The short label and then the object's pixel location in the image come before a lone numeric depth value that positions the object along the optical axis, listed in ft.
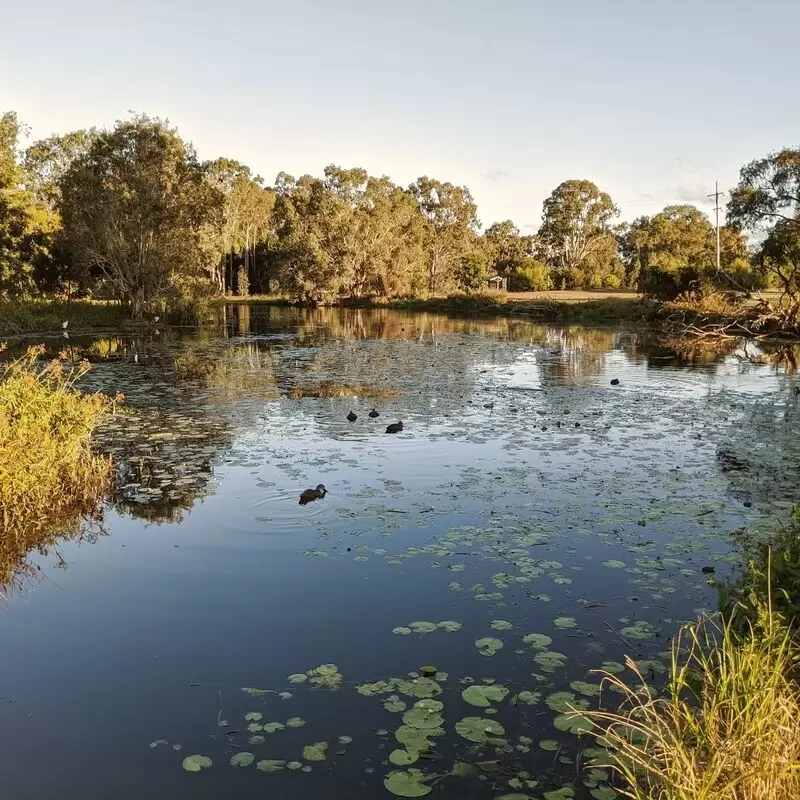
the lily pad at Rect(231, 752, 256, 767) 16.06
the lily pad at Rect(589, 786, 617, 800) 14.59
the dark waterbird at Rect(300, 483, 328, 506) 34.37
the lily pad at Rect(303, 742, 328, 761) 16.21
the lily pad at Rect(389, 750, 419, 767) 15.94
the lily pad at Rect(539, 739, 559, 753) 16.22
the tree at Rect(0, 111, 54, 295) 145.69
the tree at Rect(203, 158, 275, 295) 278.67
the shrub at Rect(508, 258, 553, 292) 283.59
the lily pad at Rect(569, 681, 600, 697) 18.21
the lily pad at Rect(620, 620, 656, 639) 21.25
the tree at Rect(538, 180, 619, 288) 344.08
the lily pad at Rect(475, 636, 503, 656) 20.62
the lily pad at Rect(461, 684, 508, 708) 18.03
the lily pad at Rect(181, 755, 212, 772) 15.99
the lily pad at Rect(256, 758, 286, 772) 15.87
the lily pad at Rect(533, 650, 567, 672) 19.70
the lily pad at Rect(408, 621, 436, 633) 22.11
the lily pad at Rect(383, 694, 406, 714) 18.00
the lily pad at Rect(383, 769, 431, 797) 14.97
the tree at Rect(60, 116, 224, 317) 140.56
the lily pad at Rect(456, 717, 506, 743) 16.70
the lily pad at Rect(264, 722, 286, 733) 17.24
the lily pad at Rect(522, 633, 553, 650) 20.86
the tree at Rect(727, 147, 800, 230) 113.60
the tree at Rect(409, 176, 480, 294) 294.46
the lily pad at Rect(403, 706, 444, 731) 17.13
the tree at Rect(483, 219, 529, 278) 328.29
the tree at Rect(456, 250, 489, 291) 290.97
